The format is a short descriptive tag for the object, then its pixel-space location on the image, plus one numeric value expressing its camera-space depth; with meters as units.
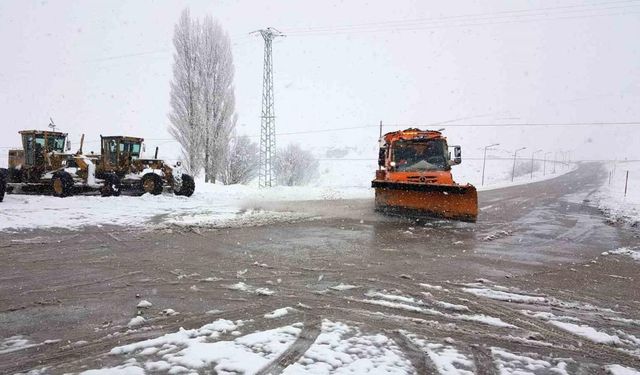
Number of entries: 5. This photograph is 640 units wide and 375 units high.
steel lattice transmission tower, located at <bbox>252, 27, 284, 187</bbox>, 26.45
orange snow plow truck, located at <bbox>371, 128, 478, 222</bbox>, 10.74
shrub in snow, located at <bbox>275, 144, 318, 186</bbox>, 56.62
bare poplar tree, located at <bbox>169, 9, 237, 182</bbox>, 27.81
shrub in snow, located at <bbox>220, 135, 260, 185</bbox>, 35.53
